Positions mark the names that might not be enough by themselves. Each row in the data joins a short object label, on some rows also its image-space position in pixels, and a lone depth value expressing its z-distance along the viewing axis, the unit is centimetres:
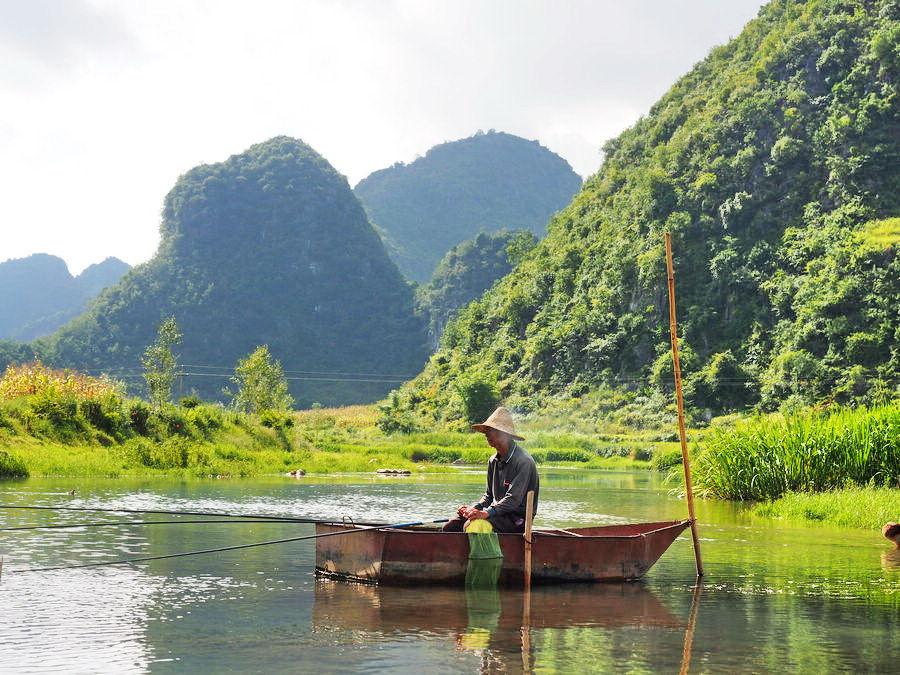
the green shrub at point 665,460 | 5028
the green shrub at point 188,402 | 4188
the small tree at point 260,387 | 5866
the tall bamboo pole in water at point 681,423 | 1298
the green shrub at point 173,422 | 3722
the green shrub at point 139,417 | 3612
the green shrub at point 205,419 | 3872
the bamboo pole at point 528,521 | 1170
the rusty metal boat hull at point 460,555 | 1172
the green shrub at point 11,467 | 2859
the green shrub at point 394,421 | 7519
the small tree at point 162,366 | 4788
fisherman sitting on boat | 1191
